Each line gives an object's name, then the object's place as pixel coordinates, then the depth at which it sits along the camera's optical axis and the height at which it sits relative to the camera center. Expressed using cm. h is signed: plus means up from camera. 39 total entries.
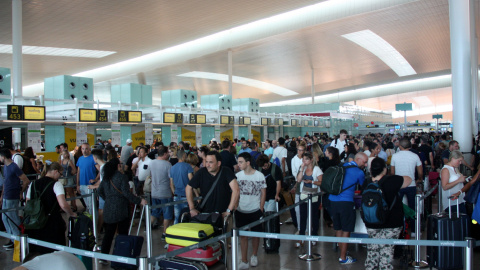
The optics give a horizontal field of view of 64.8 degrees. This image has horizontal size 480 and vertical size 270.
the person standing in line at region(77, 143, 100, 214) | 741 -69
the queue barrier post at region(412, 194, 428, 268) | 514 -143
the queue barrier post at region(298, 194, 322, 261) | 558 -179
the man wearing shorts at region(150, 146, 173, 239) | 684 -80
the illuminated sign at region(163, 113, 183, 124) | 1406 +66
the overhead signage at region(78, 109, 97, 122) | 1138 +65
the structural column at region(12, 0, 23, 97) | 1343 +365
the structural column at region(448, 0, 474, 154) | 1005 +148
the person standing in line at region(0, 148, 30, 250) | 606 -83
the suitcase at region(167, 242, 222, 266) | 398 -127
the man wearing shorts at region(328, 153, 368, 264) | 525 -106
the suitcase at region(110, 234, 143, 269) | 421 -124
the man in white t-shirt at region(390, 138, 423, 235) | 631 -57
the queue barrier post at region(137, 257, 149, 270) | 293 -99
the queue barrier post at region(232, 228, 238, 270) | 358 -115
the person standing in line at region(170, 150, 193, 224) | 654 -71
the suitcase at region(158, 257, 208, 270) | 372 -130
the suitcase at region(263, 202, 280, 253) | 579 -164
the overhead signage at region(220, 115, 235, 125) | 1726 +67
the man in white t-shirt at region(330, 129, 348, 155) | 1043 -26
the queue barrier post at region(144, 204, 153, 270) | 505 -130
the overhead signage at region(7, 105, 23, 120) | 954 +64
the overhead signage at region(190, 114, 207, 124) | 1538 +66
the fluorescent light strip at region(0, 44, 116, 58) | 2127 +507
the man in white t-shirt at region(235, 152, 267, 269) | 516 -85
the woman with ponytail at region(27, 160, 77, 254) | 462 -80
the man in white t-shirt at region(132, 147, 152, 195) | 778 -61
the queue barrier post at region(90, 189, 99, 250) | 603 -128
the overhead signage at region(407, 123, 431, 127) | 3548 +67
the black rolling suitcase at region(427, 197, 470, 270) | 473 -132
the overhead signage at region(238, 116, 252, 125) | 1855 +70
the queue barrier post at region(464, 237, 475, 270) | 318 -104
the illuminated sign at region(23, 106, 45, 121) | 993 +64
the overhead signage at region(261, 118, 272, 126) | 2052 +70
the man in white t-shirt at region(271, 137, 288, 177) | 951 -50
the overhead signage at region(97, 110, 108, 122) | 1182 +64
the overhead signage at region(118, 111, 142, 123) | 1248 +65
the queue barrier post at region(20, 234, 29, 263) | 381 -109
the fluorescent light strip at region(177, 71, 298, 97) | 3509 +562
